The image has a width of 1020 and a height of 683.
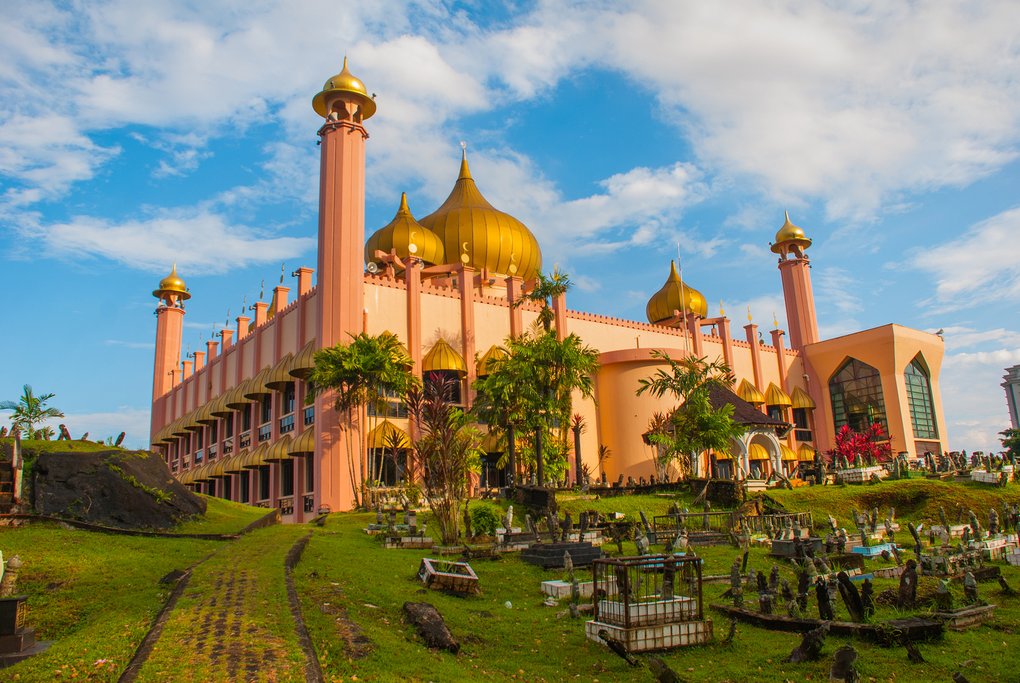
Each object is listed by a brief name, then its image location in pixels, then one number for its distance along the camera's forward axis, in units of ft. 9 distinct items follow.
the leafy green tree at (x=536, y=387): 113.60
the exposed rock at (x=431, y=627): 35.55
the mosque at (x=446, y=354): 122.42
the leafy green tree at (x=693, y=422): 116.16
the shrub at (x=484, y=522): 73.24
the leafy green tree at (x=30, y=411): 93.15
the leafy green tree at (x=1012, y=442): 179.49
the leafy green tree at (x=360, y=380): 106.32
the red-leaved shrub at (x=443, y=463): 65.72
